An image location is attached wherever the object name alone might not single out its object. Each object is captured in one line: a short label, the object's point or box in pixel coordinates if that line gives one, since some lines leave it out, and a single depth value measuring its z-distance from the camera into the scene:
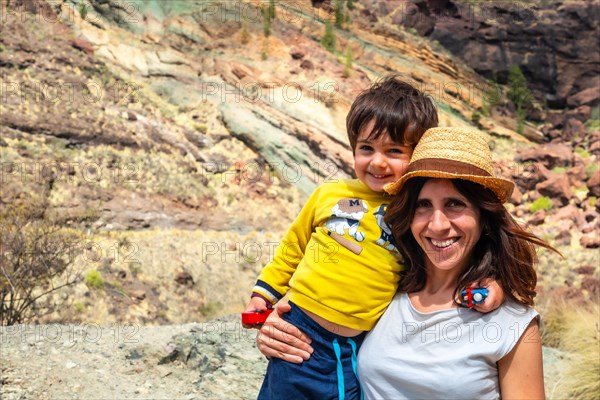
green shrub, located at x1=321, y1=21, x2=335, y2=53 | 32.28
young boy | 2.27
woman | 1.91
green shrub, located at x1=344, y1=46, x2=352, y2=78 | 28.03
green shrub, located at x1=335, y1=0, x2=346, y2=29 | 36.28
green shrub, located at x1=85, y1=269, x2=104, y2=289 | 11.30
